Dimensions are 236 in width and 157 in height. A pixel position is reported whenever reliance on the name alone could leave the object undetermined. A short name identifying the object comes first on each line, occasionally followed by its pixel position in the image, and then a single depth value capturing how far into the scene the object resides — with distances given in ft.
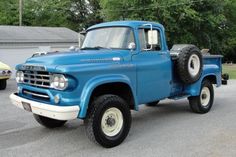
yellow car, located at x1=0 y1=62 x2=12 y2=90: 49.42
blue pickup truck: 20.72
